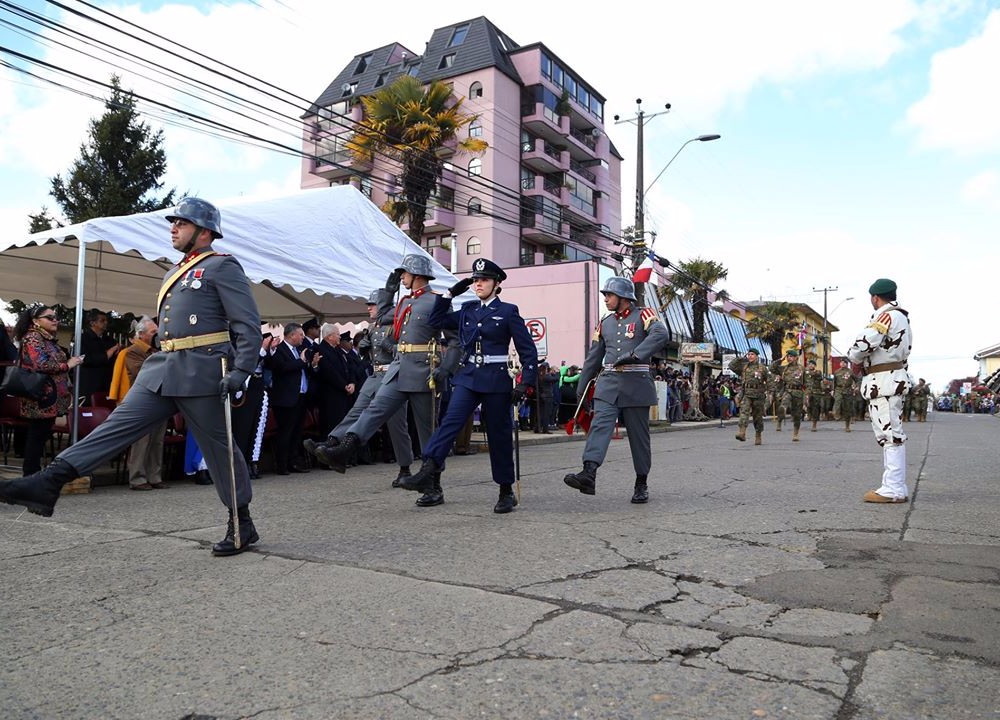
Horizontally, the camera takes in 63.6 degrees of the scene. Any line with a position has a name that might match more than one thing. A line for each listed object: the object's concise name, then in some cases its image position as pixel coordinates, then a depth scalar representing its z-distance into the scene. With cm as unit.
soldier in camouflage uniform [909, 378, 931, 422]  3747
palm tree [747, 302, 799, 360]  6066
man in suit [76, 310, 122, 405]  931
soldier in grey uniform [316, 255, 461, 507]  687
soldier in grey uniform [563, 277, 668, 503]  713
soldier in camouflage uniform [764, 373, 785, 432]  2111
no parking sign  2056
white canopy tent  964
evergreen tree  3531
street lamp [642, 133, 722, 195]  2655
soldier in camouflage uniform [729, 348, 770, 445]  1659
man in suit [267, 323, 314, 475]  991
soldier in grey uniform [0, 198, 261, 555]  461
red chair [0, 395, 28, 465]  862
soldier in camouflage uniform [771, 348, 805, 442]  2033
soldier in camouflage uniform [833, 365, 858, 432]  2742
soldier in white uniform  723
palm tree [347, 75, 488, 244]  2986
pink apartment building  4656
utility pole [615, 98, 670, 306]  2436
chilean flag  2381
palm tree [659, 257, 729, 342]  4084
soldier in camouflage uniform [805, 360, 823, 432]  2309
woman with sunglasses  763
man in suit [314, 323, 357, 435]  1052
